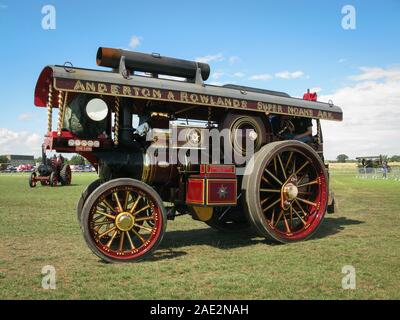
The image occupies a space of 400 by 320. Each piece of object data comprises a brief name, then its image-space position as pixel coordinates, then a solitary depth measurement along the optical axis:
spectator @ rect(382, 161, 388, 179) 38.88
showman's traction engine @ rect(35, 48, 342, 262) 5.70
